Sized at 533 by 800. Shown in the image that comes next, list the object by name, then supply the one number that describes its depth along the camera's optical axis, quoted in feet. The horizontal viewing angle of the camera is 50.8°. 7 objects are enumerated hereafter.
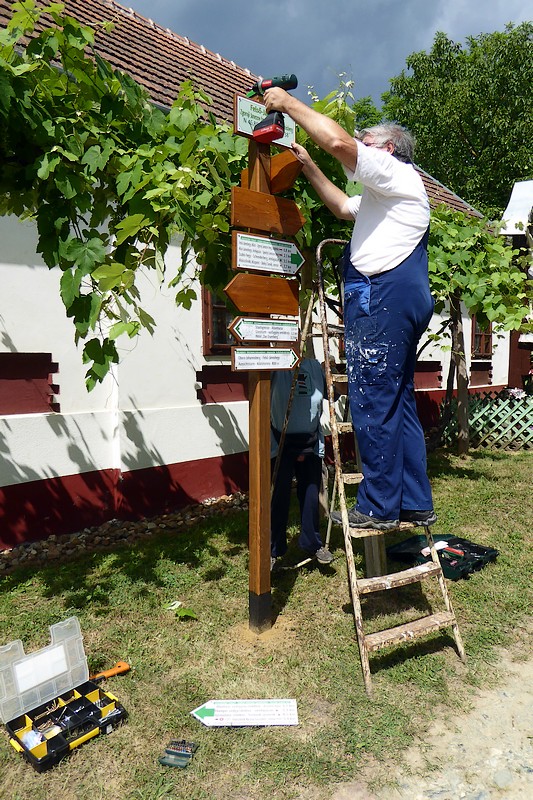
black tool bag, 14.30
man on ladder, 9.68
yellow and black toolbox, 8.36
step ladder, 9.68
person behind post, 14.11
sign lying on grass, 8.91
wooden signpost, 10.71
